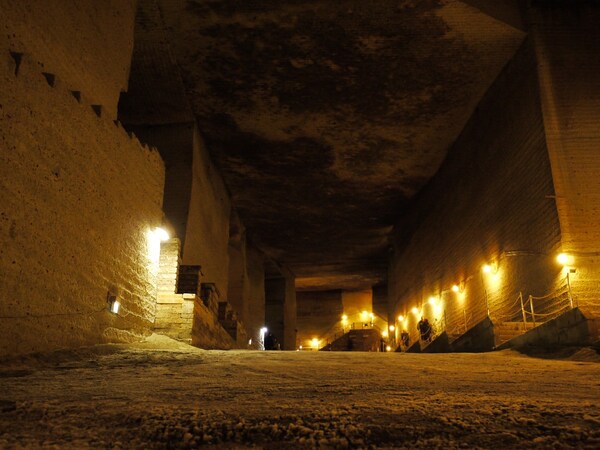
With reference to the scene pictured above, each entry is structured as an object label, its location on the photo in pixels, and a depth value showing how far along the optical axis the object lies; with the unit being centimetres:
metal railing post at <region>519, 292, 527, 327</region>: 1138
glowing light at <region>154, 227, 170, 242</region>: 1068
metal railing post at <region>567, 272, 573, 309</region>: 1045
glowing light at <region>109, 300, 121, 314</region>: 835
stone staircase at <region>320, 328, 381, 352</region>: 3344
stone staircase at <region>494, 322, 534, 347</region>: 1115
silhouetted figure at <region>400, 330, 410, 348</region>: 2192
